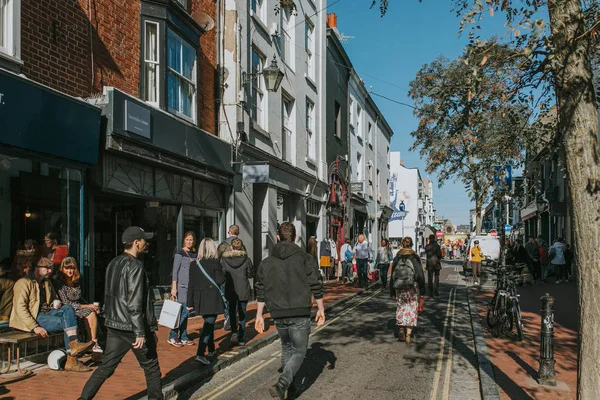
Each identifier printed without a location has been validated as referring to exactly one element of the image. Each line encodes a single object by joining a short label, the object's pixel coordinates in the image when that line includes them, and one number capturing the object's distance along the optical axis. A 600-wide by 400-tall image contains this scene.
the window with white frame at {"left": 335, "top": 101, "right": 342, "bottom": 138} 27.80
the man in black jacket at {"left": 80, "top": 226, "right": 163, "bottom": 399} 5.39
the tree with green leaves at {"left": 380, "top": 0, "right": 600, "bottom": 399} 4.64
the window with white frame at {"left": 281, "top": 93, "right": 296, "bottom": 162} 19.55
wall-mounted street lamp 14.42
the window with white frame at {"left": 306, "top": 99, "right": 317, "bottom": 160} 22.62
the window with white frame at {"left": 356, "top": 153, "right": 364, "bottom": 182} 32.52
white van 30.62
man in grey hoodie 6.27
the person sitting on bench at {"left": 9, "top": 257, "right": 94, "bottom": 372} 7.41
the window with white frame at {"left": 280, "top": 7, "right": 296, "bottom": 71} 19.58
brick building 8.12
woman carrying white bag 9.15
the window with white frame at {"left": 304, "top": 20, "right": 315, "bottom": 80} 22.75
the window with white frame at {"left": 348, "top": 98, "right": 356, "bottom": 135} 30.53
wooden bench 7.02
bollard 7.00
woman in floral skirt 9.92
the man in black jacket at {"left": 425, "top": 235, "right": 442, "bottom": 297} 16.97
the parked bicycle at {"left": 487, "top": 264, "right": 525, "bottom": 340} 9.90
